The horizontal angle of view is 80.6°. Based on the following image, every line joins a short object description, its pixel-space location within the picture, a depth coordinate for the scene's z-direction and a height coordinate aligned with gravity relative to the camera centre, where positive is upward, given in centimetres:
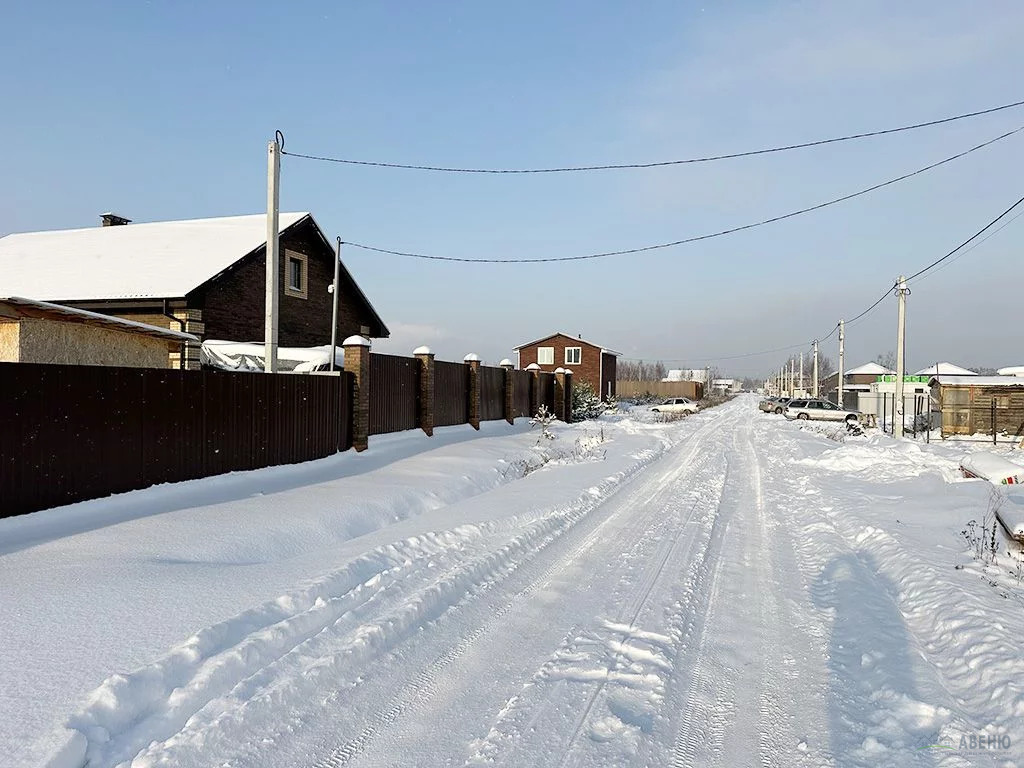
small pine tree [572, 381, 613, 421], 3053 -114
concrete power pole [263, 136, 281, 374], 1069 +240
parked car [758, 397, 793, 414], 4647 -167
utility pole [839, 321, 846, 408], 3747 +279
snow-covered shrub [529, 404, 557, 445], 1810 -158
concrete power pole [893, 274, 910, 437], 2197 +212
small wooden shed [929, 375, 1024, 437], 2561 -87
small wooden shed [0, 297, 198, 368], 973 +72
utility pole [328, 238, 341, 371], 1999 +362
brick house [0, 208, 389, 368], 1717 +321
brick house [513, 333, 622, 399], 4825 +194
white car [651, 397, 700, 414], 4069 -164
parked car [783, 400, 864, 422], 3603 -165
